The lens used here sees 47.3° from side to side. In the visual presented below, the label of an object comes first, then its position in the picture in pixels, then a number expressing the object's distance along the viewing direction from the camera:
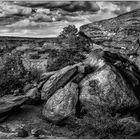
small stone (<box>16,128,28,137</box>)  9.29
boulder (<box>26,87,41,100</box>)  11.01
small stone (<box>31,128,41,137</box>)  9.41
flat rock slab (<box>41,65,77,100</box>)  10.85
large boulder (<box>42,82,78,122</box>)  9.86
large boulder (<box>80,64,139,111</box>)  9.96
